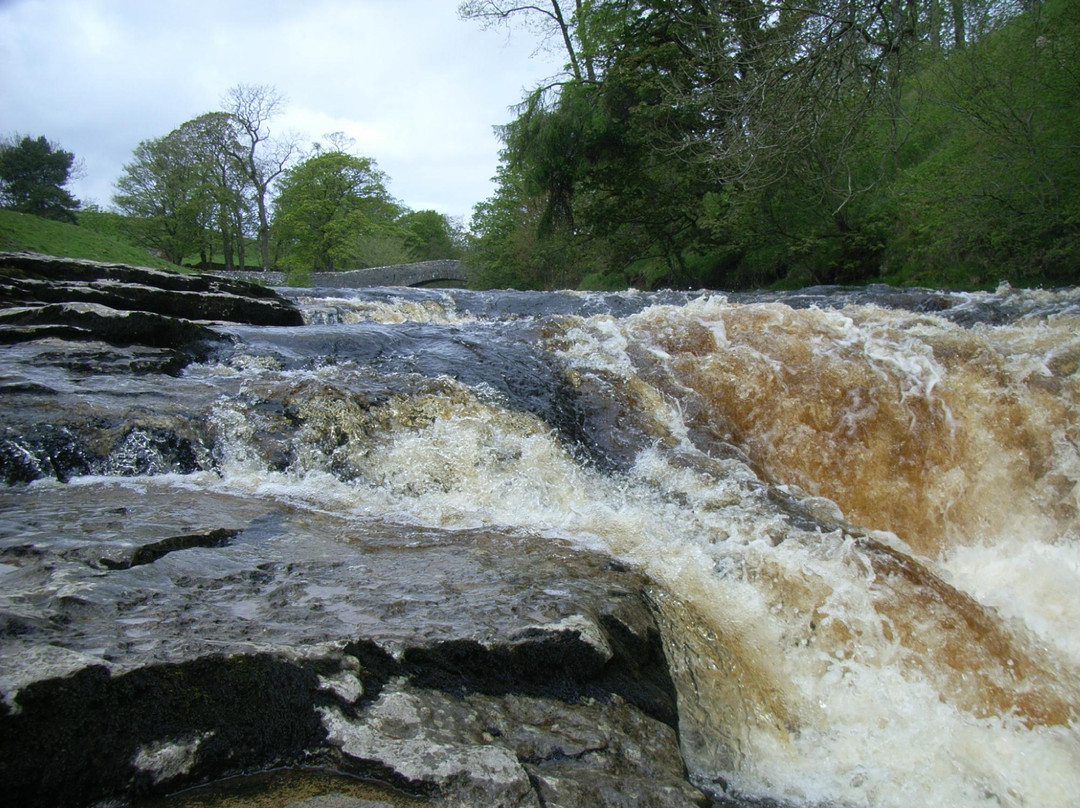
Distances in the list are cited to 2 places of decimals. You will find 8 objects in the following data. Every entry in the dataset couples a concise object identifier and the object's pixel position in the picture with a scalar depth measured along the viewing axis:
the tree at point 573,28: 20.73
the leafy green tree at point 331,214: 40.28
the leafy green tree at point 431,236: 53.83
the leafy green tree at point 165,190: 36.78
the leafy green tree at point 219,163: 36.50
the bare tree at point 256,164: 36.28
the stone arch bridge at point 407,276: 35.50
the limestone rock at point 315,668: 1.52
